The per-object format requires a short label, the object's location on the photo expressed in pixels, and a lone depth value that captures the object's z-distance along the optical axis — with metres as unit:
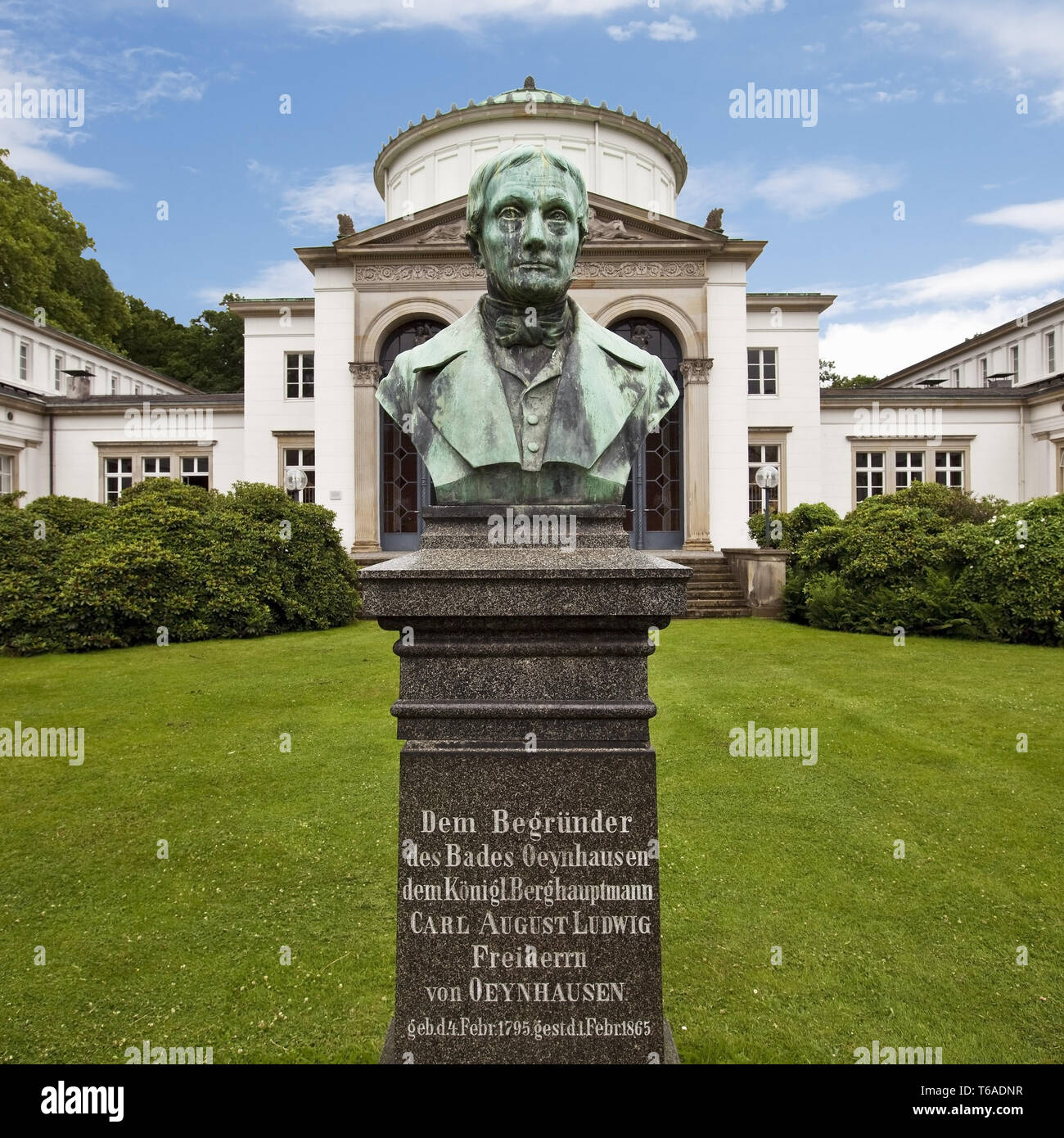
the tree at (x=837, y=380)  59.84
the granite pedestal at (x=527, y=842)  2.96
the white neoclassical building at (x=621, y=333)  22.58
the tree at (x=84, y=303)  38.47
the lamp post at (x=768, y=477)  19.89
